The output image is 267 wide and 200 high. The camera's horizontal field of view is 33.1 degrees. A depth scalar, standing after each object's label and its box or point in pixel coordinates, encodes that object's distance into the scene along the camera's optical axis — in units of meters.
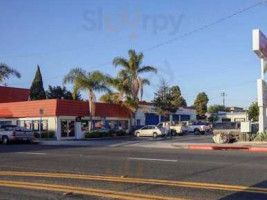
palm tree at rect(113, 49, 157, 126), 50.69
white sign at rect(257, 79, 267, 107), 30.05
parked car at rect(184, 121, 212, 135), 55.69
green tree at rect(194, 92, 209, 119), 98.19
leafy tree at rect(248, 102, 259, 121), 71.38
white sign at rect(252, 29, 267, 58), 29.55
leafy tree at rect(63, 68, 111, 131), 45.59
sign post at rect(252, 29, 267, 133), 29.62
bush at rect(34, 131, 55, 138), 42.81
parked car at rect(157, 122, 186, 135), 52.08
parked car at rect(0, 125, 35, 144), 34.50
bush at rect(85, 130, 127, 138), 44.28
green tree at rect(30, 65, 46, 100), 74.06
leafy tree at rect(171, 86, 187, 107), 80.98
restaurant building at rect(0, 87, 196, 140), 43.50
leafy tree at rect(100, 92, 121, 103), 51.12
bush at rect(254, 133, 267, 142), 28.58
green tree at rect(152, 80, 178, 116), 62.50
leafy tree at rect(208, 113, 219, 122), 93.74
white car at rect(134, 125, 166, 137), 47.84
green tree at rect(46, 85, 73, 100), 82.94
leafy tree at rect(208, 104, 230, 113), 120.28
